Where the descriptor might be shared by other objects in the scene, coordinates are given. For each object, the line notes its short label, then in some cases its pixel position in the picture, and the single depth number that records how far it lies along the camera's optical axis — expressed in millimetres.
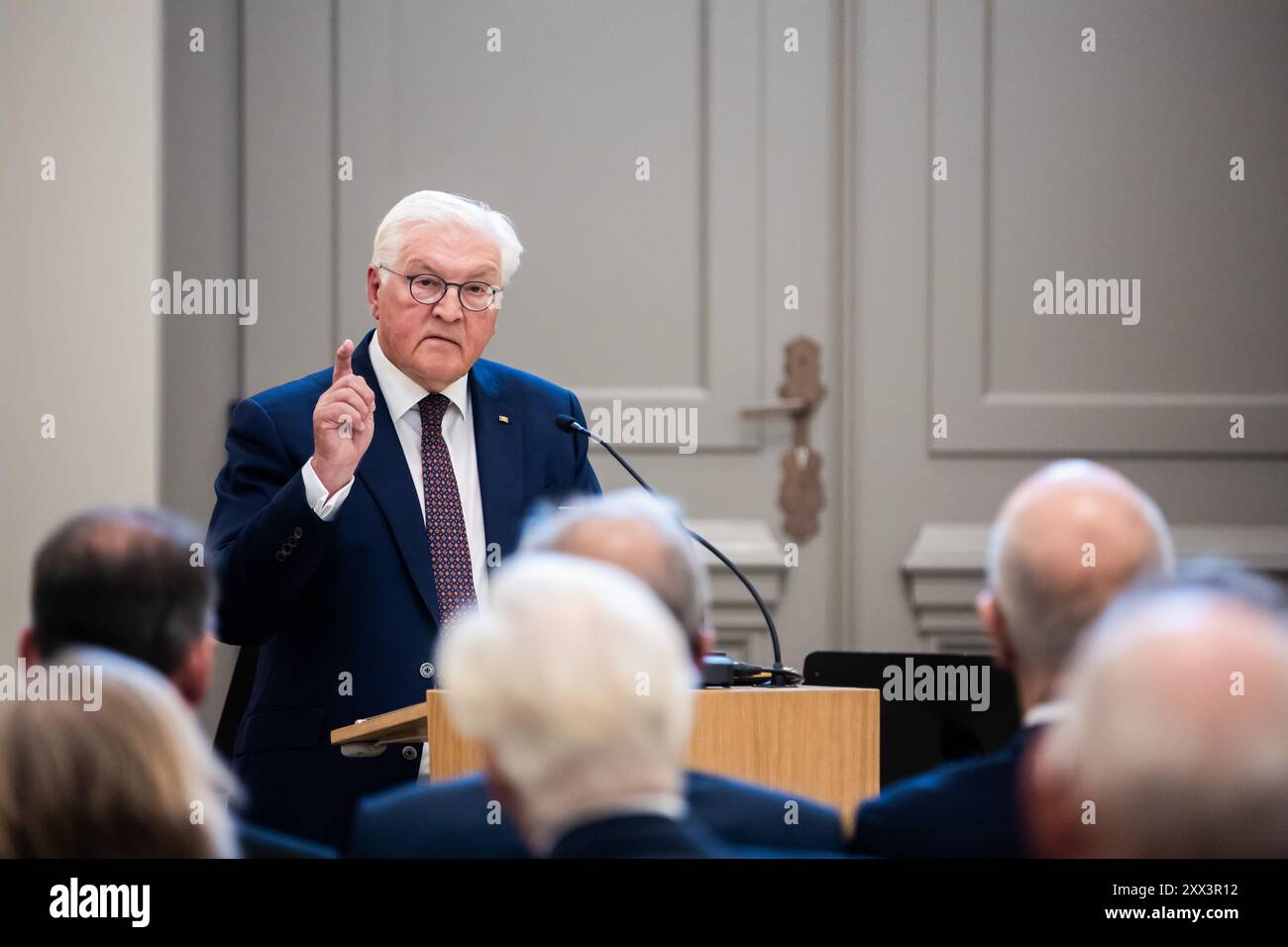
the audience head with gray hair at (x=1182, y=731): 2232
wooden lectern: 4375
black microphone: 5020
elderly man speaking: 5145
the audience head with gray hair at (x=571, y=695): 2371
